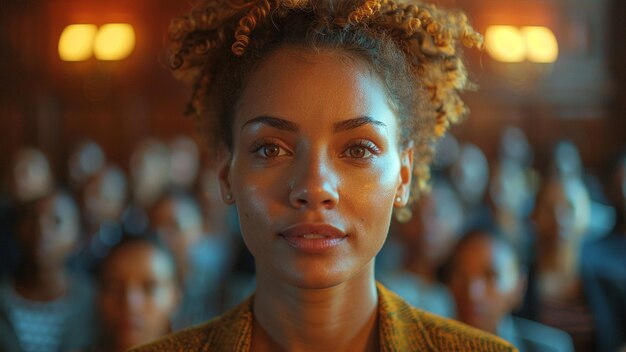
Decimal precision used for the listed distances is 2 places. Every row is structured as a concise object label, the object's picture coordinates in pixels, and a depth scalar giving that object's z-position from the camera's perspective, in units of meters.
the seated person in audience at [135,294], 2.68
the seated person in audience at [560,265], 3.09
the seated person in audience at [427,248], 3.17
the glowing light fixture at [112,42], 5.03
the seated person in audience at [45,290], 2.99
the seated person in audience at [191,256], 3.62
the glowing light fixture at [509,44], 5.47
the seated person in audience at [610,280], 2.99
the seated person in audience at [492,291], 2.78
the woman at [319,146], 1.17
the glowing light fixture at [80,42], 5.02
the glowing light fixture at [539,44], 5.43
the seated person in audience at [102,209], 4.34
